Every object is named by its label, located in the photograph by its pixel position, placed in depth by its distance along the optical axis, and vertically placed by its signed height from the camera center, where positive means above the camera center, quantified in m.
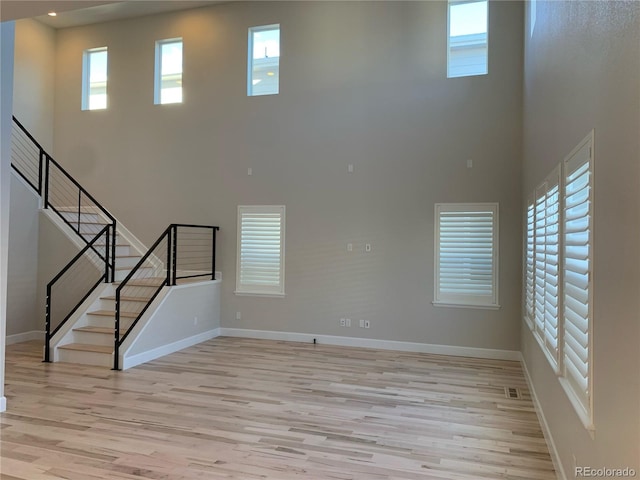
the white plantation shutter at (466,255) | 6.18 -0.15
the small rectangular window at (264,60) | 7.42 +3.08
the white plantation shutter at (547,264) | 3.22 -0.16
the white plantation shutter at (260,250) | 7.24 -0.16
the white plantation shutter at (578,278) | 2.25 -0.19
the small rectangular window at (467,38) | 6.36 +3.01
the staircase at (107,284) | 5.84 -0.69
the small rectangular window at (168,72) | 8.06 +3.10
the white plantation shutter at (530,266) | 4.67 -0.24
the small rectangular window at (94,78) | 8.55 +3.14
